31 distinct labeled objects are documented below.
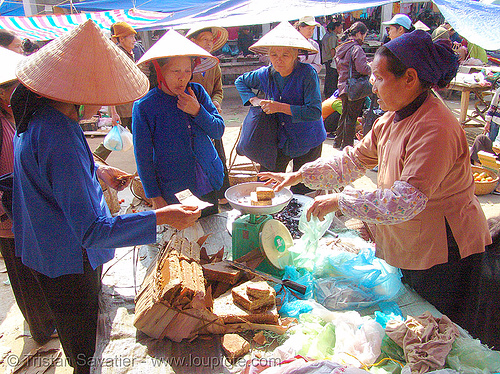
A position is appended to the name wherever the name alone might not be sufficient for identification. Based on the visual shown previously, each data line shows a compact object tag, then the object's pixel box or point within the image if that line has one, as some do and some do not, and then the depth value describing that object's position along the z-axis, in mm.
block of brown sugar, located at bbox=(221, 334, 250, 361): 1945
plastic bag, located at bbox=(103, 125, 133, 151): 4352
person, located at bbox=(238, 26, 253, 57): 13727
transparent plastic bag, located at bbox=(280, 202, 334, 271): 2744
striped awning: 8023
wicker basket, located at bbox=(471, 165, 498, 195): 5109
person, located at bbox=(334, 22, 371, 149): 5742
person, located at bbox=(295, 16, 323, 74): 5816
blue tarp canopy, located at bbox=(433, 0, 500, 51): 4685
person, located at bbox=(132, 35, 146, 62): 6284
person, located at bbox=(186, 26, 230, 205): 3859
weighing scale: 2535
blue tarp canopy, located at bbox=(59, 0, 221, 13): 10669
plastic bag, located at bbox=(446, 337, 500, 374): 1729
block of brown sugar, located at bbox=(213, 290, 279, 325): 2082
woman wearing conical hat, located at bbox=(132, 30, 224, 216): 2578
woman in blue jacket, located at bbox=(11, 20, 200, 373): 1551
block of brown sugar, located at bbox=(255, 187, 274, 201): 2461
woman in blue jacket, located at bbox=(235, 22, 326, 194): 3311
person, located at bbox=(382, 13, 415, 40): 5797
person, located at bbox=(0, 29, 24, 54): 3592
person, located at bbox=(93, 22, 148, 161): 4986
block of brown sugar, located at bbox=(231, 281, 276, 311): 2096
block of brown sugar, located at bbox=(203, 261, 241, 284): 2324
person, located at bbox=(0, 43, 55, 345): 2256
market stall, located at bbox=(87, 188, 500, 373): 1843
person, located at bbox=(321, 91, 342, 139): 6730
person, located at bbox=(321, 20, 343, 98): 9125
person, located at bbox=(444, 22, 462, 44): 8405
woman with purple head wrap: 1799
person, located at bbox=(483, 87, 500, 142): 5542
